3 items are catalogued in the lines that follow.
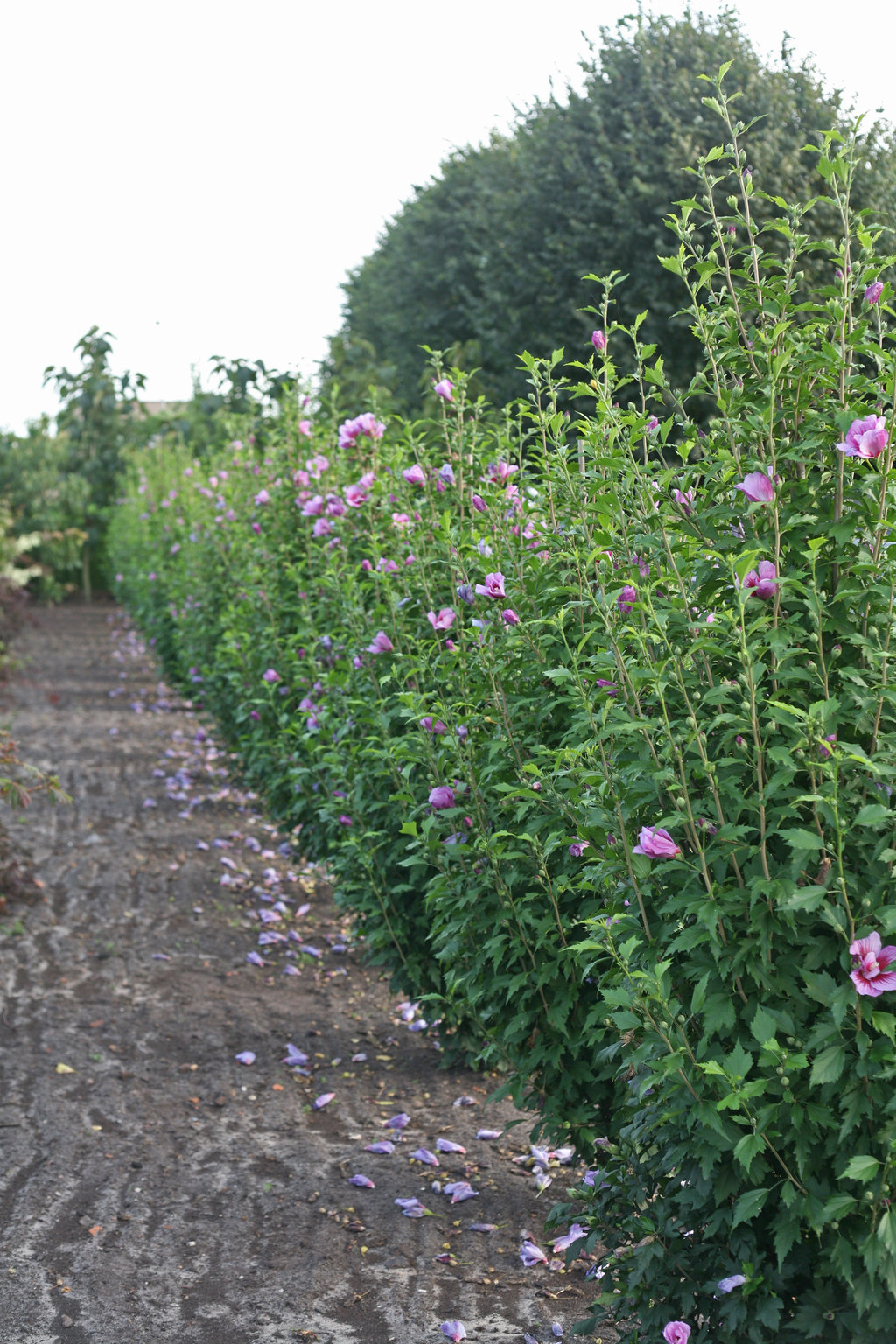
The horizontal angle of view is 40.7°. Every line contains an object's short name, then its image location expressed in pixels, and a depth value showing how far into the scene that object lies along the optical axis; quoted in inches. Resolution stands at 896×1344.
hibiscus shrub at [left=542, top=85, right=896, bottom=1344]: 71.6
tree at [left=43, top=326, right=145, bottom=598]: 914.7
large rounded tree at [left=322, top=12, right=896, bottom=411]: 566.3
